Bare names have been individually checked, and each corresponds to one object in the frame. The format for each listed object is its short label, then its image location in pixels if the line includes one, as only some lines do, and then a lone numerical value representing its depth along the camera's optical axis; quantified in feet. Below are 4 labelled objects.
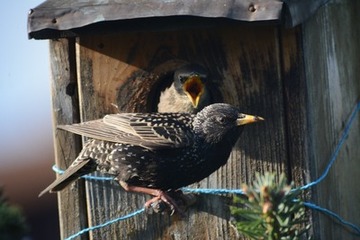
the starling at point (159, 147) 29.71
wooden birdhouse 30.63
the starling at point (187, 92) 31.35
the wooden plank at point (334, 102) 31.60
